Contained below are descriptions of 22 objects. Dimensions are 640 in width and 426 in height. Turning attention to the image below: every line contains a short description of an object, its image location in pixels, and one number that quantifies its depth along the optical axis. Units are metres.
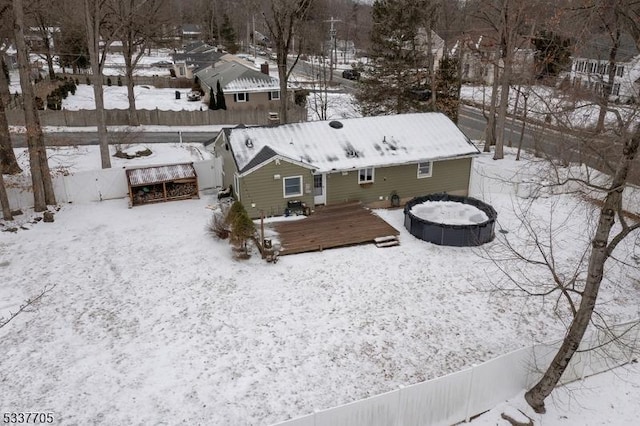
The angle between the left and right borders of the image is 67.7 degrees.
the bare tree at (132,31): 31.48
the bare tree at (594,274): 9.37
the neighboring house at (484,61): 30.20
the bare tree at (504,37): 27.30
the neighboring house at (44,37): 46.31
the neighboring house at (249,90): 42.91
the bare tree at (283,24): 27.81
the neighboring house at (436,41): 64.10
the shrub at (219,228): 18.92
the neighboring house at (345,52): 85.38
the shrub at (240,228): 17.05
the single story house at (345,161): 20.20
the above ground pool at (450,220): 18.78
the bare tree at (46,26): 44.52
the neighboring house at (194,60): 56.78
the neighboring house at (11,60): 61.81
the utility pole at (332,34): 53.61
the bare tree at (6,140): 21.91
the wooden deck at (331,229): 18.44
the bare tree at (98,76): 24.28
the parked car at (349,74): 62.10
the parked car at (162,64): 73.88
